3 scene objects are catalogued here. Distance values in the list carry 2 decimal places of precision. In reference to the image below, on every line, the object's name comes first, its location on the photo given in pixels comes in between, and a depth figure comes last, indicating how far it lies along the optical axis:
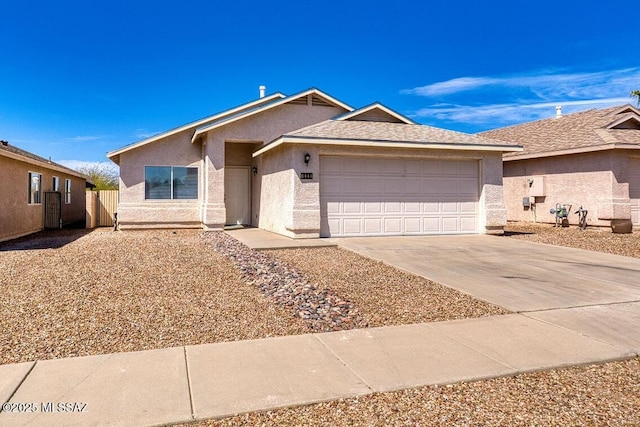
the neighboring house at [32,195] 14.00
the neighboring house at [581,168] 15.93
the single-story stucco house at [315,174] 12.87
